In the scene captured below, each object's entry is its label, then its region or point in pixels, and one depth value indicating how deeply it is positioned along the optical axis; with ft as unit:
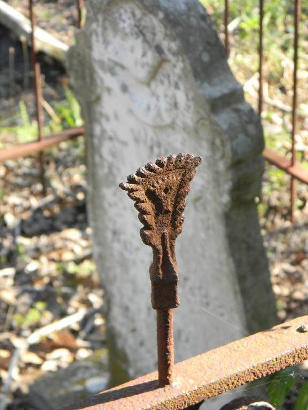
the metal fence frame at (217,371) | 3.74
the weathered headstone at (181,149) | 7.87
